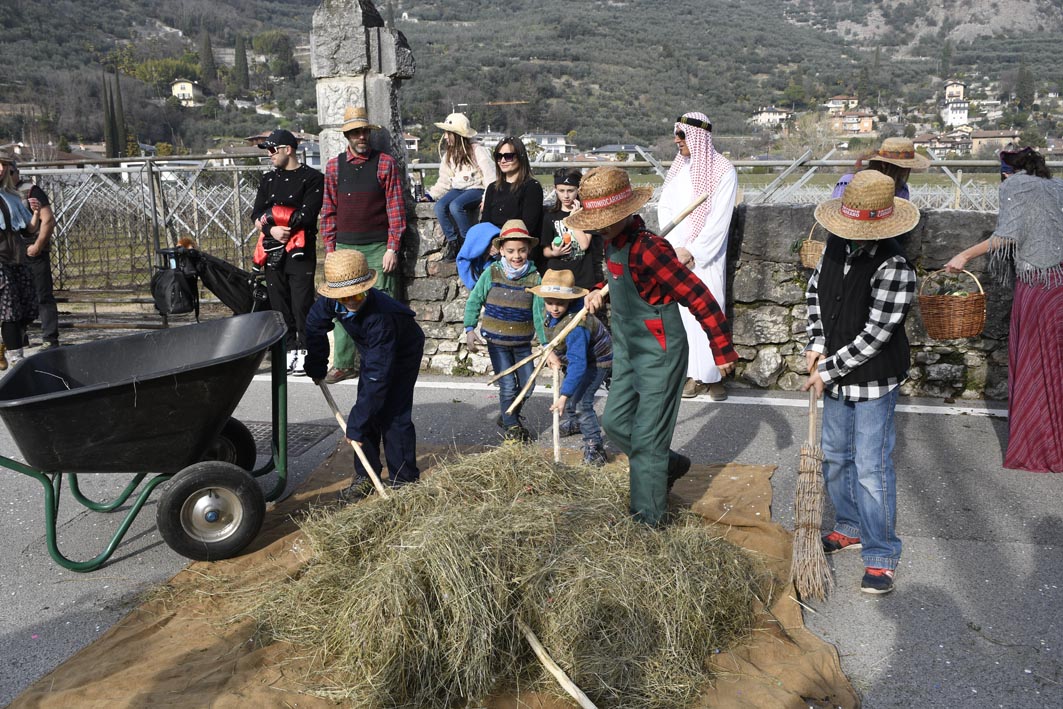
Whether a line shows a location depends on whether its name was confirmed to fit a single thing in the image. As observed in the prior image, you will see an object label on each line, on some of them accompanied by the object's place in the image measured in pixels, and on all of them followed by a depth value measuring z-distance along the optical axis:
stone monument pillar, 7.51
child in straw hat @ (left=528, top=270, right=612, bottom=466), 4.91
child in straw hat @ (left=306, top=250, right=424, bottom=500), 4.33
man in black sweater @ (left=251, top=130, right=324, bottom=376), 7.20
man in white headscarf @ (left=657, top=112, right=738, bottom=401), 6.26
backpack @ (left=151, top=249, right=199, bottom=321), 7.54
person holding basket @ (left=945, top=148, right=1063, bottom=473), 4.97
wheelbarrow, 3.72
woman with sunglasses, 6.55
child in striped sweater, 5.39
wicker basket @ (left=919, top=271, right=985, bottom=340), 4.92
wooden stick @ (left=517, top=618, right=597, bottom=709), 2.81
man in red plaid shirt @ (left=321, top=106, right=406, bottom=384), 7.00
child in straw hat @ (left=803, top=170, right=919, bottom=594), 3.68
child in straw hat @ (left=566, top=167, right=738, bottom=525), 3.85
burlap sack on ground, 3.08
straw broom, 3.78
